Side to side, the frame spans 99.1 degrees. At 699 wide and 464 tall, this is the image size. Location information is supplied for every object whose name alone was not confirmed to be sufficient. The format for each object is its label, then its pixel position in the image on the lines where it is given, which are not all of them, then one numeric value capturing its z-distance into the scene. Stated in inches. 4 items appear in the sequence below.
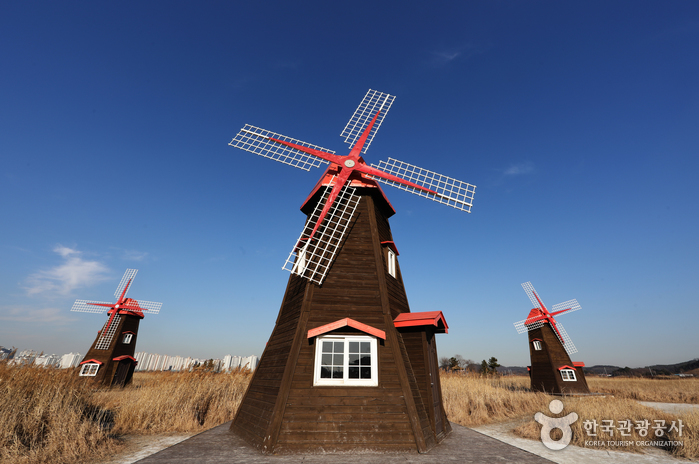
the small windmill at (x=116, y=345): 865.5
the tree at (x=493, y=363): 2359.1
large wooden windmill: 271.4
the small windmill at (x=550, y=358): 778.8
